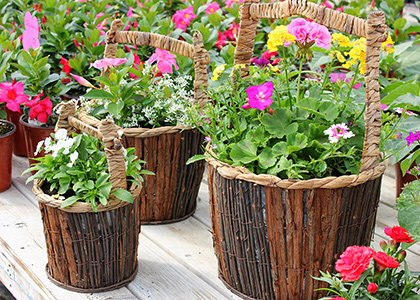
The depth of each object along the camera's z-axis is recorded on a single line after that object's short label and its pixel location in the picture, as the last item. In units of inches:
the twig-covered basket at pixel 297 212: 59.5
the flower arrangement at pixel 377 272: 54.6
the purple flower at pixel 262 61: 69.9
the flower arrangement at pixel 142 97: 70.4
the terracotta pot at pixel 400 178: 78.0
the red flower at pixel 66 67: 84.6
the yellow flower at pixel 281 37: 61.9
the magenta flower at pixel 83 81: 74.1
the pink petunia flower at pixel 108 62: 71.7
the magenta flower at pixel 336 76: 67.5
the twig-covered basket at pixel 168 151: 70.9
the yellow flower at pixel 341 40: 63.3
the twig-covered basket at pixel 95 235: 62.8
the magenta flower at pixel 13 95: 78.2
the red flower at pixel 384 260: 54.4
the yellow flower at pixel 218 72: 65.0
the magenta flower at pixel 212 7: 95.9
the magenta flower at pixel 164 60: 74.2
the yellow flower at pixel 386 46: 67.1
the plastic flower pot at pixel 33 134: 81.2
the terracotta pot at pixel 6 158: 79.0
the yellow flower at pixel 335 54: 62.8
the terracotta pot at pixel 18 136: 88.3
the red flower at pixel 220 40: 86.8
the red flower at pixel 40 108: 78.6
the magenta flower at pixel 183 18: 90.2
